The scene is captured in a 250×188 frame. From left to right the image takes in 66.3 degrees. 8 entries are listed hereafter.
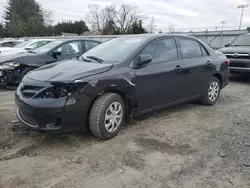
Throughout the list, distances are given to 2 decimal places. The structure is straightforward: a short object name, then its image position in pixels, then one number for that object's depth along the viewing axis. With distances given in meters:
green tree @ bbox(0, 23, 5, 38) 41.08
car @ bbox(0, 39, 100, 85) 5.05
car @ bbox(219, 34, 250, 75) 6.29
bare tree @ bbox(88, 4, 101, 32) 47.80
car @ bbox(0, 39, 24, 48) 11.83
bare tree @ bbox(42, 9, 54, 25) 44.90
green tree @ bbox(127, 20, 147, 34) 24.08
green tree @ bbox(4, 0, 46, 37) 36.73
